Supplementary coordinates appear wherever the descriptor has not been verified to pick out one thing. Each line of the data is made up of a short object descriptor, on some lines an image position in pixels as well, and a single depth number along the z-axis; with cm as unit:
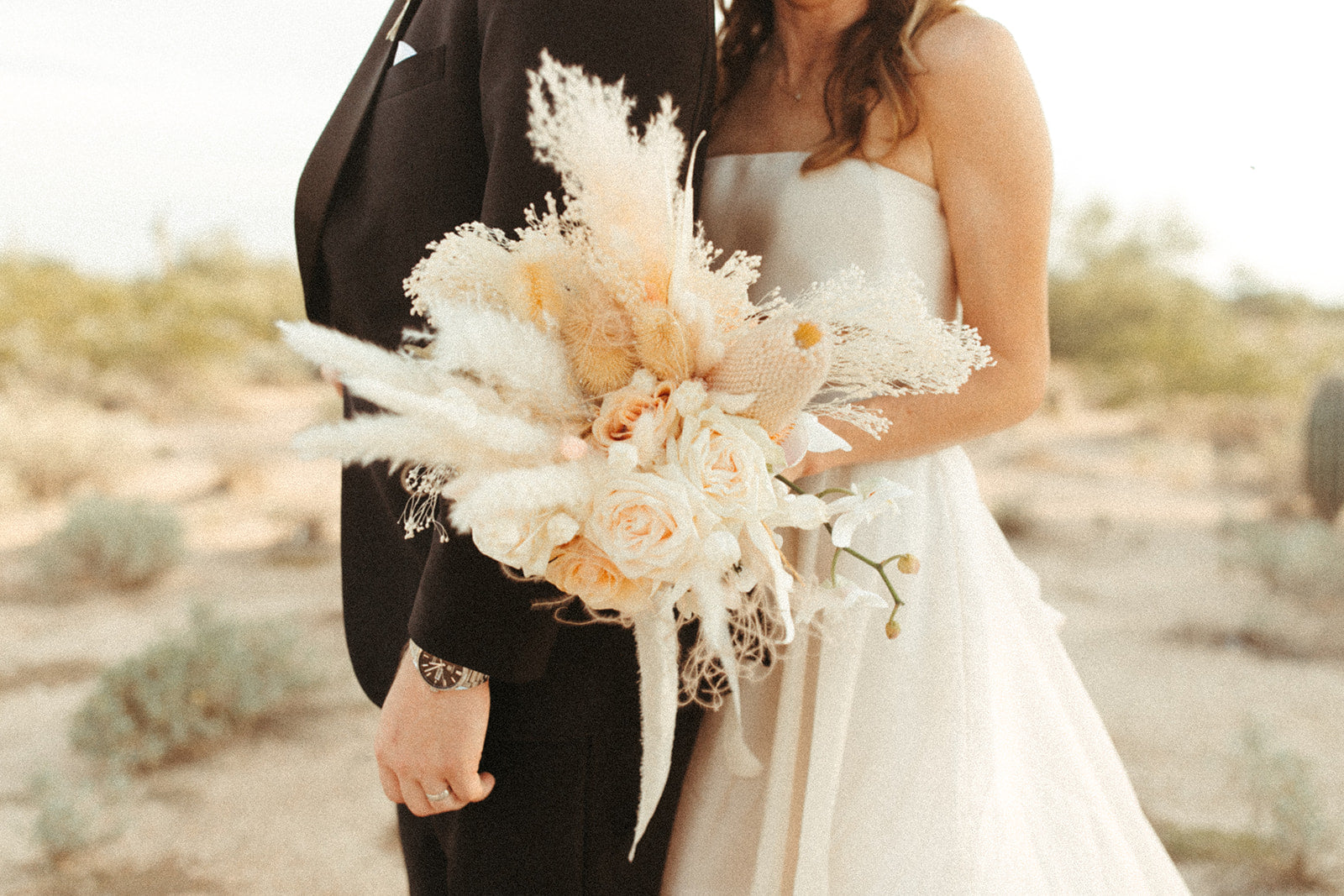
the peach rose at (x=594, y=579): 82
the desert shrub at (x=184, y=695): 381
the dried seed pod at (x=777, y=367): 79
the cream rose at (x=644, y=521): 75
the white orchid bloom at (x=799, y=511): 85
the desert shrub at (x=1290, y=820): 308
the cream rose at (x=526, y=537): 74
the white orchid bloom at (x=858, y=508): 92
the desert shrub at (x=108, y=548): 570
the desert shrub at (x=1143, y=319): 1165
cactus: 746
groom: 94
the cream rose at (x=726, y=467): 77
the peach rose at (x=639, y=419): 79
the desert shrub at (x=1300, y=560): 577
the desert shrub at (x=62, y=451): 732
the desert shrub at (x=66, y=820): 308
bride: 118
